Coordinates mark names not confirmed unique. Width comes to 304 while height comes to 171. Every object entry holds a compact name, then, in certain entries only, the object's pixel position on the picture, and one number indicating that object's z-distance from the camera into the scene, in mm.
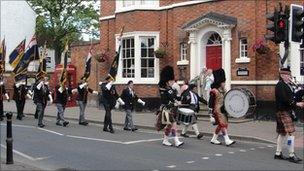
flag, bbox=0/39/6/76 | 15998
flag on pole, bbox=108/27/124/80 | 17359
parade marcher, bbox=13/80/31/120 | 21542
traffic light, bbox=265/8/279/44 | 13883
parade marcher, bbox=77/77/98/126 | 19125
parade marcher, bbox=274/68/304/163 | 11422
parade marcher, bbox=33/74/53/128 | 18781
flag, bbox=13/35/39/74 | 17488
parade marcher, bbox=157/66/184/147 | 13508
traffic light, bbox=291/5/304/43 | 13461
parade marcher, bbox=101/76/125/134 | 16938
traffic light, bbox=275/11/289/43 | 13820
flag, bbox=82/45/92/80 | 19344
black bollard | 10180
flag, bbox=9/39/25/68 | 16756
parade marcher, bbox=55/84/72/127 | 18797
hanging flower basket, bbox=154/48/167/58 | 22734
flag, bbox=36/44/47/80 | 19516
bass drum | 15078
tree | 49656
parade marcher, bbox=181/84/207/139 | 15023
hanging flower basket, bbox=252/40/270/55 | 18891
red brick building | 19500
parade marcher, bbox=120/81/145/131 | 17266
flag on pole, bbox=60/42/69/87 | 19188
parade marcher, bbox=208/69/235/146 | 13500
